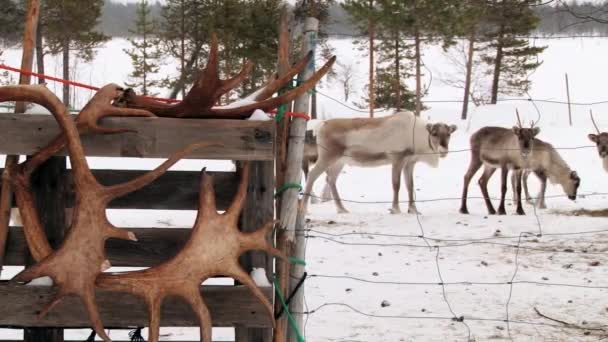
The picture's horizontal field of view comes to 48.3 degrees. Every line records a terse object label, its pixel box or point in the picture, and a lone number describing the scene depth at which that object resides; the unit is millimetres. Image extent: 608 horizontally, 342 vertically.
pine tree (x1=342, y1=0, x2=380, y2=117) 29219
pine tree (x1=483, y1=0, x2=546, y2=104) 30422
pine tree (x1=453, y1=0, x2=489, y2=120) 29048
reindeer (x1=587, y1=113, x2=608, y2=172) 11123
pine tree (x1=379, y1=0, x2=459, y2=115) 28453
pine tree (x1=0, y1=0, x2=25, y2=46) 26281
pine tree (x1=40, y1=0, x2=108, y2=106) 29438
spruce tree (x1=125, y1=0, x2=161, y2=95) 33969
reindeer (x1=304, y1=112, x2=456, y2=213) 11758
